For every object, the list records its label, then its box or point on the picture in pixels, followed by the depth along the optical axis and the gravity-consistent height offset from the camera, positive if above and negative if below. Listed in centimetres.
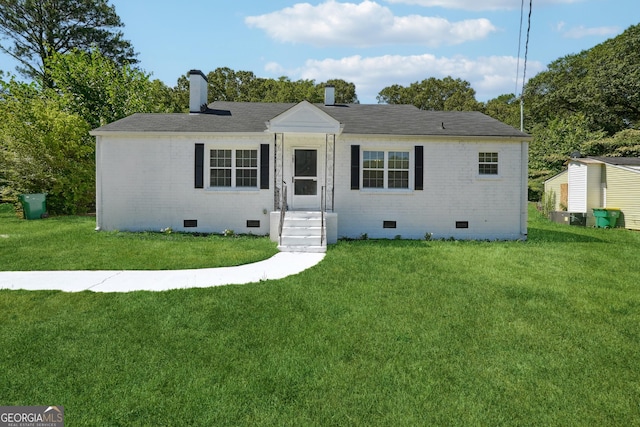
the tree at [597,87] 2886 +935
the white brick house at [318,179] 1264 +85
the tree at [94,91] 2186 +632
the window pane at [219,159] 1283 +146
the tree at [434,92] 4653 +1326
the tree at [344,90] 4288 +1244
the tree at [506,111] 4185 +1096
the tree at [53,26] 2734 +1262
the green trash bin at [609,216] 1744 -36
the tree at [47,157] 1691 +201
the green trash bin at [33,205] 1591 -5
